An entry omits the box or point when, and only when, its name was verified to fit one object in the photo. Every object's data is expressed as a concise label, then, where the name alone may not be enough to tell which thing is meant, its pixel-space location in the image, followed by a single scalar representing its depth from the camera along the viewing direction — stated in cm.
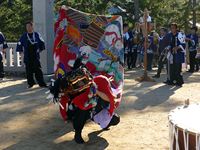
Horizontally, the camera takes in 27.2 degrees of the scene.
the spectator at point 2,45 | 1113
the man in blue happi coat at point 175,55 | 1035
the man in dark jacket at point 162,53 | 1076
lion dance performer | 558
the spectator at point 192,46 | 1435
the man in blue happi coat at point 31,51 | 966
